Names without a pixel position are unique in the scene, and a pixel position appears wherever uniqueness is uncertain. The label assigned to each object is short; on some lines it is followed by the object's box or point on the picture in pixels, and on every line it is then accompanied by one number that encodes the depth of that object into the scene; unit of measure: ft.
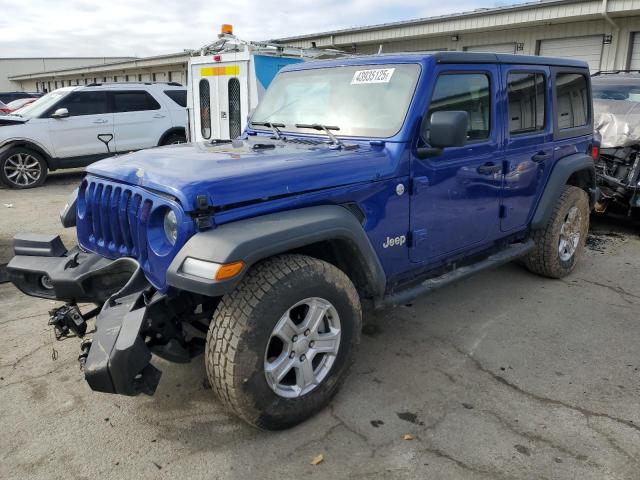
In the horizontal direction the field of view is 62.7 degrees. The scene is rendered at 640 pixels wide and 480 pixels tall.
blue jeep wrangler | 8.29
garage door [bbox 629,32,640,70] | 37.04
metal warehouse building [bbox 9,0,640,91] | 36.81
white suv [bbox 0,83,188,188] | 33.30
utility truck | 30.78
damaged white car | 21.52
